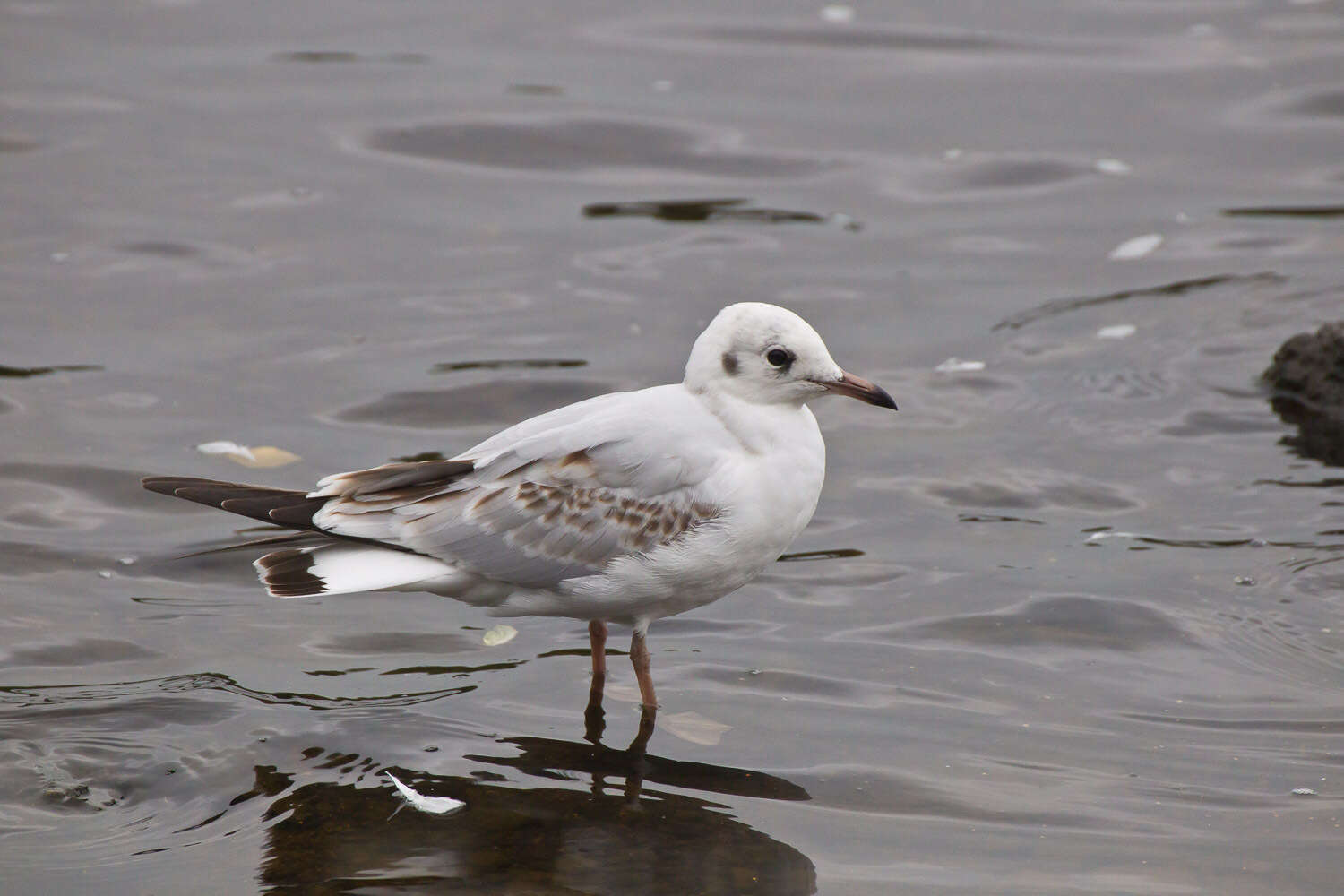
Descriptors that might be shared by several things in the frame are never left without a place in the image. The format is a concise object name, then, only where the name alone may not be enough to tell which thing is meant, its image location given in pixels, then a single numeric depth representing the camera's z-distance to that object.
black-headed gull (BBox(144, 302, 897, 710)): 11.70
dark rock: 17.58
